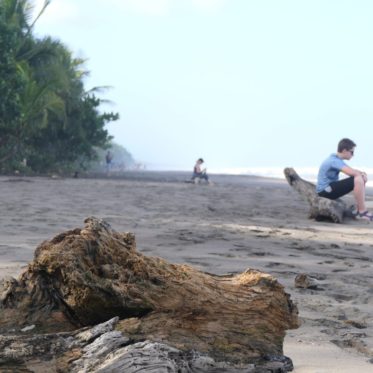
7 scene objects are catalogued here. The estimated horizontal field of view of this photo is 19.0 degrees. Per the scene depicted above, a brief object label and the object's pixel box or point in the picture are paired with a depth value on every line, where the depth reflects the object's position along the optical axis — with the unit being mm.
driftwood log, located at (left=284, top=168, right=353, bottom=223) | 16567
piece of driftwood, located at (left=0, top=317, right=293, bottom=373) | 3572
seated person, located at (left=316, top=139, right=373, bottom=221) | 16477
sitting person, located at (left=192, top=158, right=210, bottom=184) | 40410
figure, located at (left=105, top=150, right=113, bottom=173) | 67566
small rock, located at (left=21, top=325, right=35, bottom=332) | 4403
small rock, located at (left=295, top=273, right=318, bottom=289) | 7359
